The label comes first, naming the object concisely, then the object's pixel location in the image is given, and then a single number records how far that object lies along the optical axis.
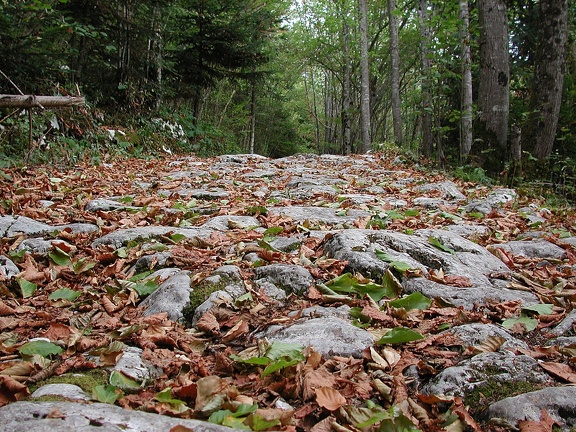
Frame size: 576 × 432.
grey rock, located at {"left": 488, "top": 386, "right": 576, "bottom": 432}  1.25
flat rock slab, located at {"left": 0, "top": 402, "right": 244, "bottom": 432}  1.01
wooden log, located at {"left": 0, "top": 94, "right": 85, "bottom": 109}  5.85
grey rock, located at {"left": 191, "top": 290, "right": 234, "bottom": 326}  2.02
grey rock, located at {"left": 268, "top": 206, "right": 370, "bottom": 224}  3.76
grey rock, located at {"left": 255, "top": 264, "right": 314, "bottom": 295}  2.31
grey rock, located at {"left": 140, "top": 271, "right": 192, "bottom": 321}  2.05
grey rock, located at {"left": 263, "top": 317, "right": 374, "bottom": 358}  1.66
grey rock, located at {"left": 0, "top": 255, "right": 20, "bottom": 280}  2.53
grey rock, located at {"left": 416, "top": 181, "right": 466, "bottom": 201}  5.34
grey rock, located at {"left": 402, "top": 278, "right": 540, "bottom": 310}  2.16
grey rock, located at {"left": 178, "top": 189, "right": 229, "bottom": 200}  4.97
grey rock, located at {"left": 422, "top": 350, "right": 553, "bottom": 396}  1.44
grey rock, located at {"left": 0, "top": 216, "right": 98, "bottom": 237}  3.29
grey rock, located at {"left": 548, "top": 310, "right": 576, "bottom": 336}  1.82
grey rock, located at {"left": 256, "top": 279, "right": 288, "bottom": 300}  2.24
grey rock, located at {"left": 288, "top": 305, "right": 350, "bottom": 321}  1.97
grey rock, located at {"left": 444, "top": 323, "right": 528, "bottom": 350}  1.69
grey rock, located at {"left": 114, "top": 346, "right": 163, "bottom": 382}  1.53
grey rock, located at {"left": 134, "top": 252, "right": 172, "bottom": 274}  2.65
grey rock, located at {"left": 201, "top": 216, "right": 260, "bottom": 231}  3.52
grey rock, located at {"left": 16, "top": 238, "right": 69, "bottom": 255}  2.95
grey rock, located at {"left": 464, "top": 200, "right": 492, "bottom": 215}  4.52
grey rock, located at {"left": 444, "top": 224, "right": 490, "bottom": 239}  3.55
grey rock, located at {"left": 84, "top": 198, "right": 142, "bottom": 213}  4.12
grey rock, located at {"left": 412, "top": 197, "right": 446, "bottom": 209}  4.71
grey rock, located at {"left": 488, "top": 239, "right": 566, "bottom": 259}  3.16
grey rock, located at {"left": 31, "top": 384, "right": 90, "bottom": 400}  1.30
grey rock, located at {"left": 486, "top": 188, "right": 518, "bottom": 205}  5.06
